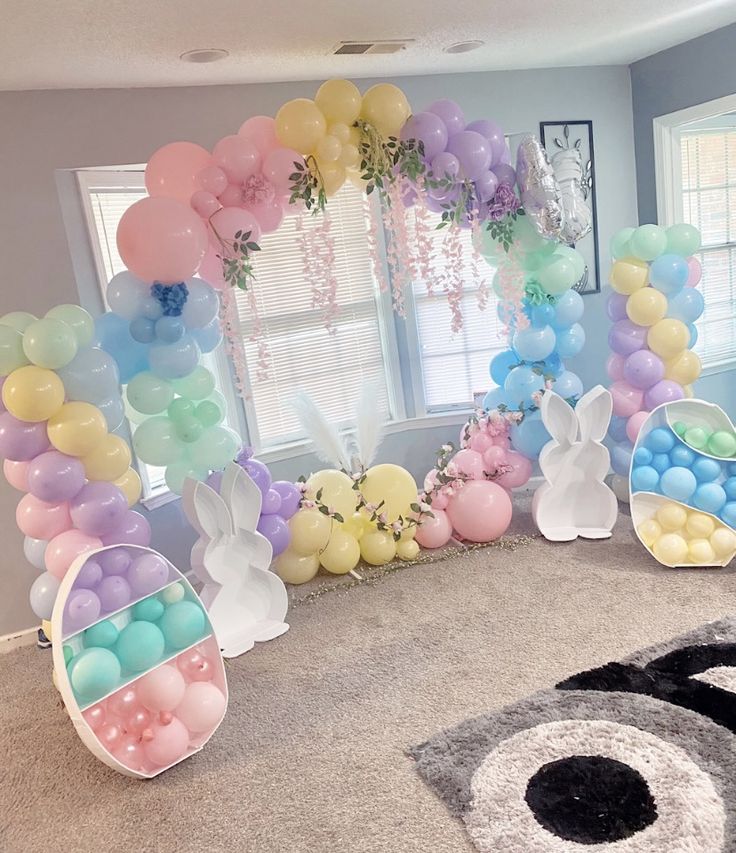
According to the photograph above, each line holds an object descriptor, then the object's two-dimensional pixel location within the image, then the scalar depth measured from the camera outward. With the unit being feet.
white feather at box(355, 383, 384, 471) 12.91
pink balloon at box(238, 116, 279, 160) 9.89
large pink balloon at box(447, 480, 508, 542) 12.42
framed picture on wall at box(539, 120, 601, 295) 14.07
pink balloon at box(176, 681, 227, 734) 7.98
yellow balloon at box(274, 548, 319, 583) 11.72
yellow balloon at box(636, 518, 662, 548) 11.04
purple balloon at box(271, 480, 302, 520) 11.45
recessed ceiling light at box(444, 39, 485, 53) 11.37
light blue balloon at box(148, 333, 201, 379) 9.50
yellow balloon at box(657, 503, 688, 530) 10.87
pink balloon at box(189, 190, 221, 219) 9.43
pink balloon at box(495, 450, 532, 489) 12.87
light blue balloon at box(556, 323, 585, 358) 12.76
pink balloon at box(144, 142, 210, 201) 9.57
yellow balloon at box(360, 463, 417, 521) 12.26
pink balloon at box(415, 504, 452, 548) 12.54
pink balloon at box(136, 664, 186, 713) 7.84
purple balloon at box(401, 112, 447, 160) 10.48
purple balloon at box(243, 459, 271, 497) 11.11
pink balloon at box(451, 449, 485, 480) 12.71
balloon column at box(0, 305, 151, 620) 8.11
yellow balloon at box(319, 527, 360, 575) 11.86
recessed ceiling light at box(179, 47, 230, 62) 9.93
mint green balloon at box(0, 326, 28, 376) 8.14
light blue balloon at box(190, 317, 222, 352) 10.11
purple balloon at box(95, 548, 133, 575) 8.12
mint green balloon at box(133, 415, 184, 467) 9.95
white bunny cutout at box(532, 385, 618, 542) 11.94
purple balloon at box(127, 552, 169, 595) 8.22
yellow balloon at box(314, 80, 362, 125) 9.87
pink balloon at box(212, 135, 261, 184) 9.55
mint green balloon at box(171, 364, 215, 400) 10.12
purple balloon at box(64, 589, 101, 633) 7.55
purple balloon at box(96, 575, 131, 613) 7.97
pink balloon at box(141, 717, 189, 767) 7.72
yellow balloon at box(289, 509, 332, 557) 11.53
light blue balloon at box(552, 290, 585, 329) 12.53
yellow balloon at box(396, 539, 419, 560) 12.32
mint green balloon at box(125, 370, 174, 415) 9.70
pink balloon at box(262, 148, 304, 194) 9.69
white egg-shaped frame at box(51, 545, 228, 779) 7.31
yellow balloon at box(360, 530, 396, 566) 12.16
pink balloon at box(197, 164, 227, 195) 9.47
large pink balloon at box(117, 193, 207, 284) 8.78
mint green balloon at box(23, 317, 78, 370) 8.04
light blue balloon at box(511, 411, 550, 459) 12.69
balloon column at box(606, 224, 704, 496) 12.01
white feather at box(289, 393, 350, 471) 12.74
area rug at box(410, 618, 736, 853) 6.34
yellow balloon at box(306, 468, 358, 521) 11.91
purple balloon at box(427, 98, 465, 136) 10.68
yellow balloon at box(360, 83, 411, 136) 10.12
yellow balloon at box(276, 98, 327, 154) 9.60
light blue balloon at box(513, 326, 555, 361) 12.46
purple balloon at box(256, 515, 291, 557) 11.12
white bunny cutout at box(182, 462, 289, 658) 9.95
